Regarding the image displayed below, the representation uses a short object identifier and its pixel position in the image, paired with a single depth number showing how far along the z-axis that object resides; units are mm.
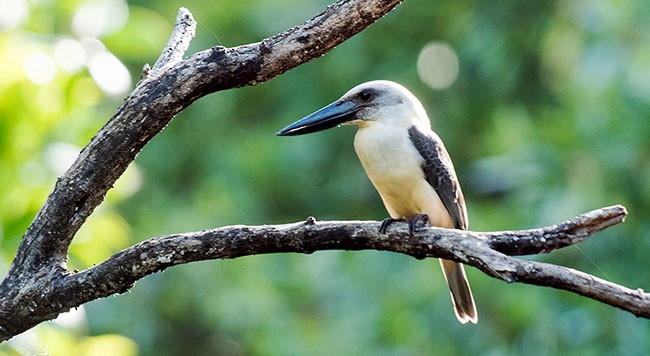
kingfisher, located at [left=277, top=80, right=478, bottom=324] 6402
